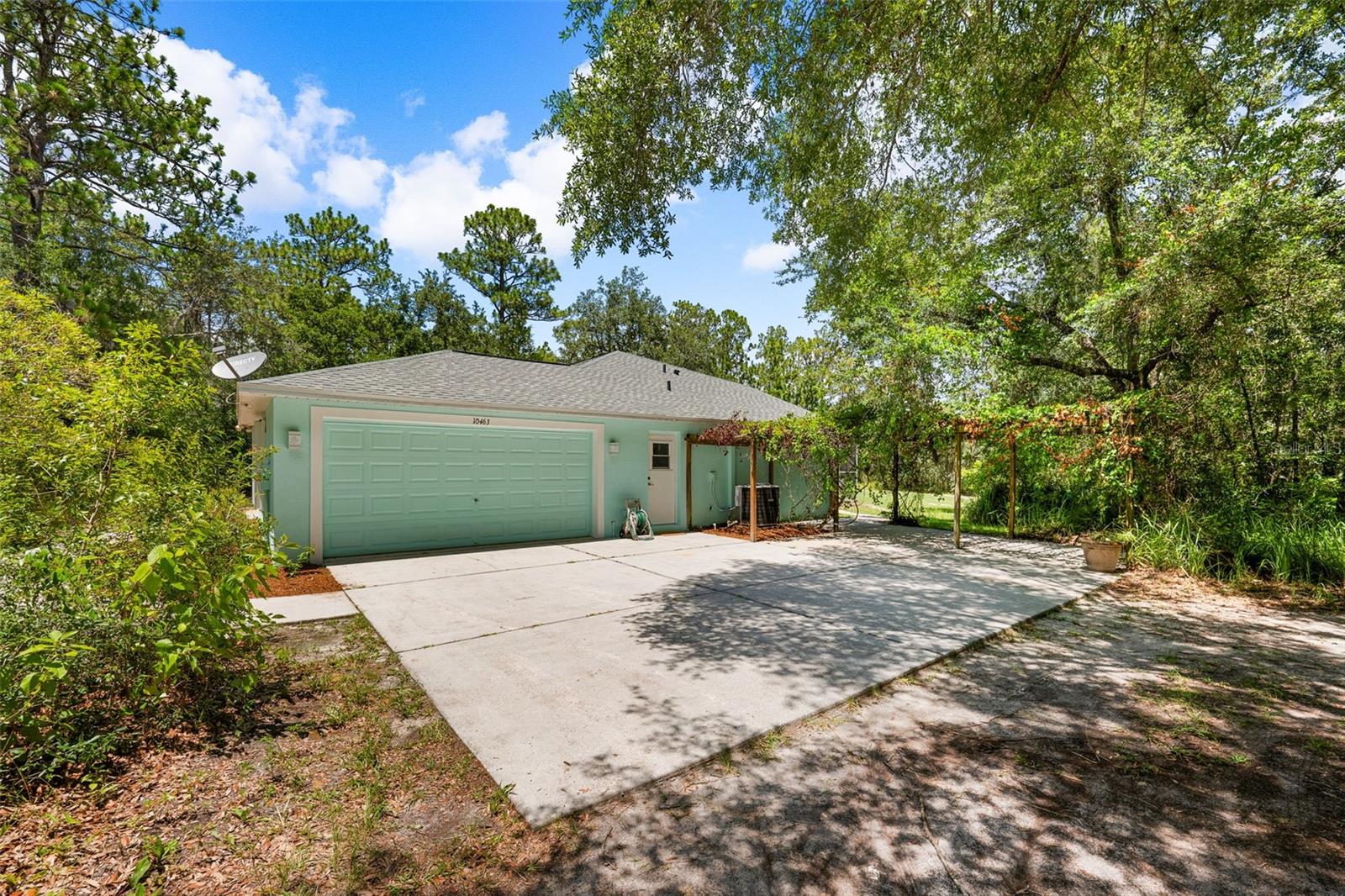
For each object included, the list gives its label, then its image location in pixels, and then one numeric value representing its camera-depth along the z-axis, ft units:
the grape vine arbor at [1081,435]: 25.89
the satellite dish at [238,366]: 21.73
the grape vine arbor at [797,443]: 35.37
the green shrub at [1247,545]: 21.17
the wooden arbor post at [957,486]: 29.94
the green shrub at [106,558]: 8.53
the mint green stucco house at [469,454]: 25.90
